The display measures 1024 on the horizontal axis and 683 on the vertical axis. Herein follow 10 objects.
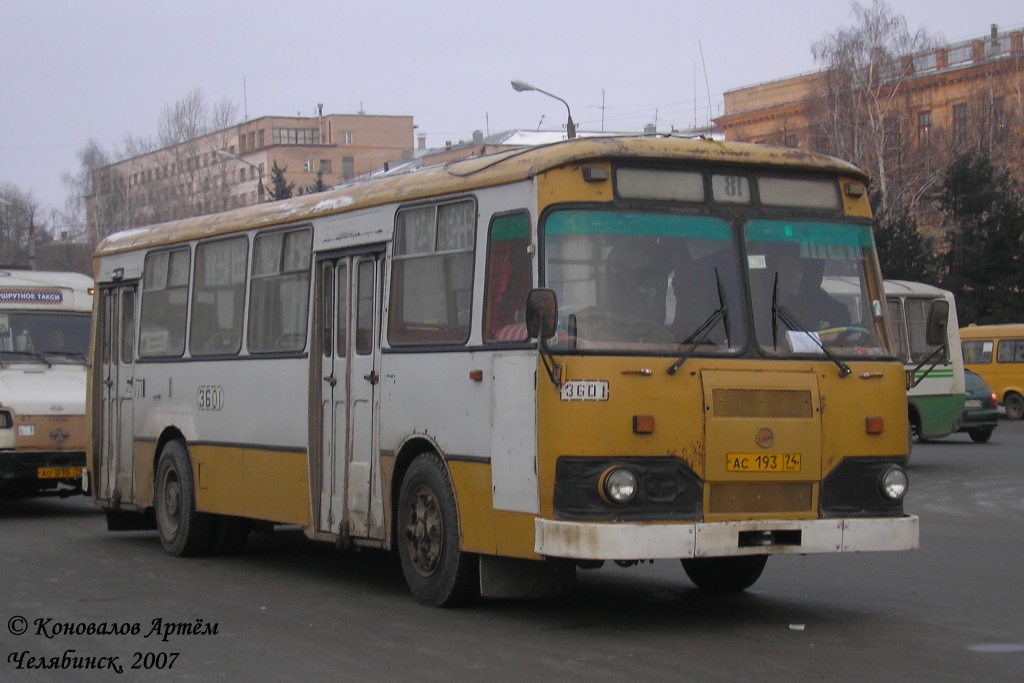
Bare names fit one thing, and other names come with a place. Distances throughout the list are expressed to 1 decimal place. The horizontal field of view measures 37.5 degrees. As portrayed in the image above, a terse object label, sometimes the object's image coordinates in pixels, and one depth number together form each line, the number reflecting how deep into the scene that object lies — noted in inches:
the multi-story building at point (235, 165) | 3425.2
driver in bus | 364.8
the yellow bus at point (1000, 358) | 1646.2
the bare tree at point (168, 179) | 3403.1
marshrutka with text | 714.2
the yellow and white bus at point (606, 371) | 340.2
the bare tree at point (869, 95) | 2347.4
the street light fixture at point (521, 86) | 1133.4
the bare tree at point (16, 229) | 3467.0
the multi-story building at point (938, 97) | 2405.3
